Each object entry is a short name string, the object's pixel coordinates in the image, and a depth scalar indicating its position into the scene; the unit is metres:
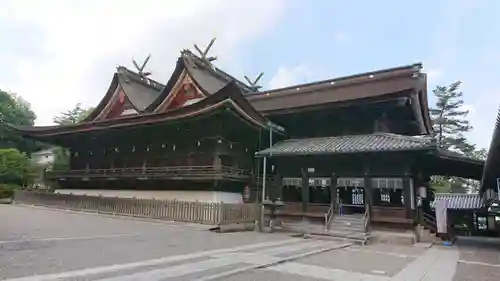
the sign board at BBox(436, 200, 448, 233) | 19.17
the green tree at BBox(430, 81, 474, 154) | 46.50
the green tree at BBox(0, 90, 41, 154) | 44.34
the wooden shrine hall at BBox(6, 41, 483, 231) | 15.32
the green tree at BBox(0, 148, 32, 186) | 30.28
